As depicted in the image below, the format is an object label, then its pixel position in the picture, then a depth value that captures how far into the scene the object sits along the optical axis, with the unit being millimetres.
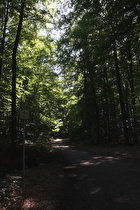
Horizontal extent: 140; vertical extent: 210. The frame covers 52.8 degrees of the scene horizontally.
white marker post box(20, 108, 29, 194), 5389
